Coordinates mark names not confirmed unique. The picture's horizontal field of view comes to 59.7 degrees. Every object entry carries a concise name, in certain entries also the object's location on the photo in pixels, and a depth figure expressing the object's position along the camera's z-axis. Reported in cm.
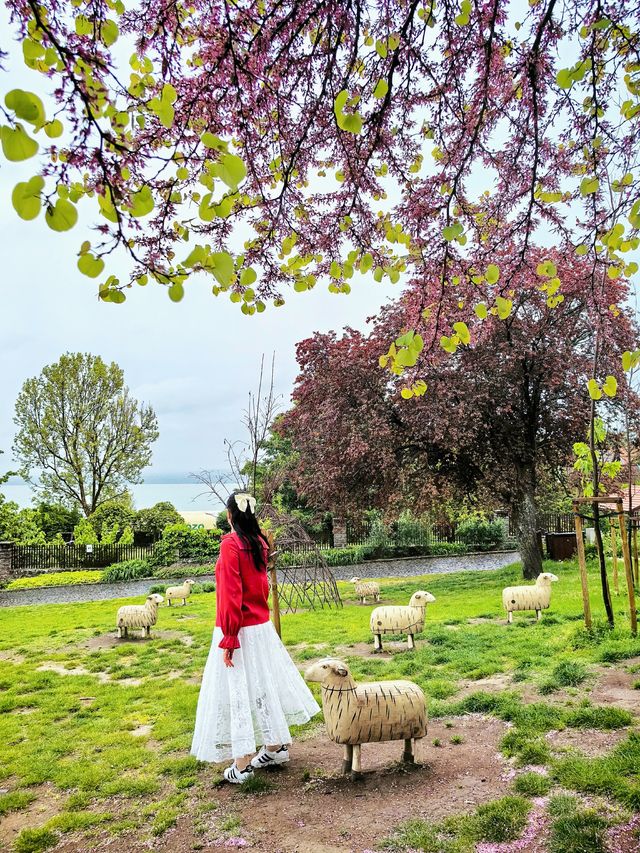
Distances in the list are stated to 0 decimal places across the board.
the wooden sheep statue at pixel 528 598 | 952
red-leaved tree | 1374
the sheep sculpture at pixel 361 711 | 401
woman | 404
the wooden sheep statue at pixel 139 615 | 1050
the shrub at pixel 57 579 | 1877
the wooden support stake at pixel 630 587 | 676
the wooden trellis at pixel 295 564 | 680
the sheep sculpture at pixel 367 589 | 1422
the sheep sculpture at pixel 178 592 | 1534
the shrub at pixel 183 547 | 2128
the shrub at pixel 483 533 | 2600
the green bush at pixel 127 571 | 1981
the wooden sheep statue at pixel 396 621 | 833
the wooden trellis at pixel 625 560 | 683
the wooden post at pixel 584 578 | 726
